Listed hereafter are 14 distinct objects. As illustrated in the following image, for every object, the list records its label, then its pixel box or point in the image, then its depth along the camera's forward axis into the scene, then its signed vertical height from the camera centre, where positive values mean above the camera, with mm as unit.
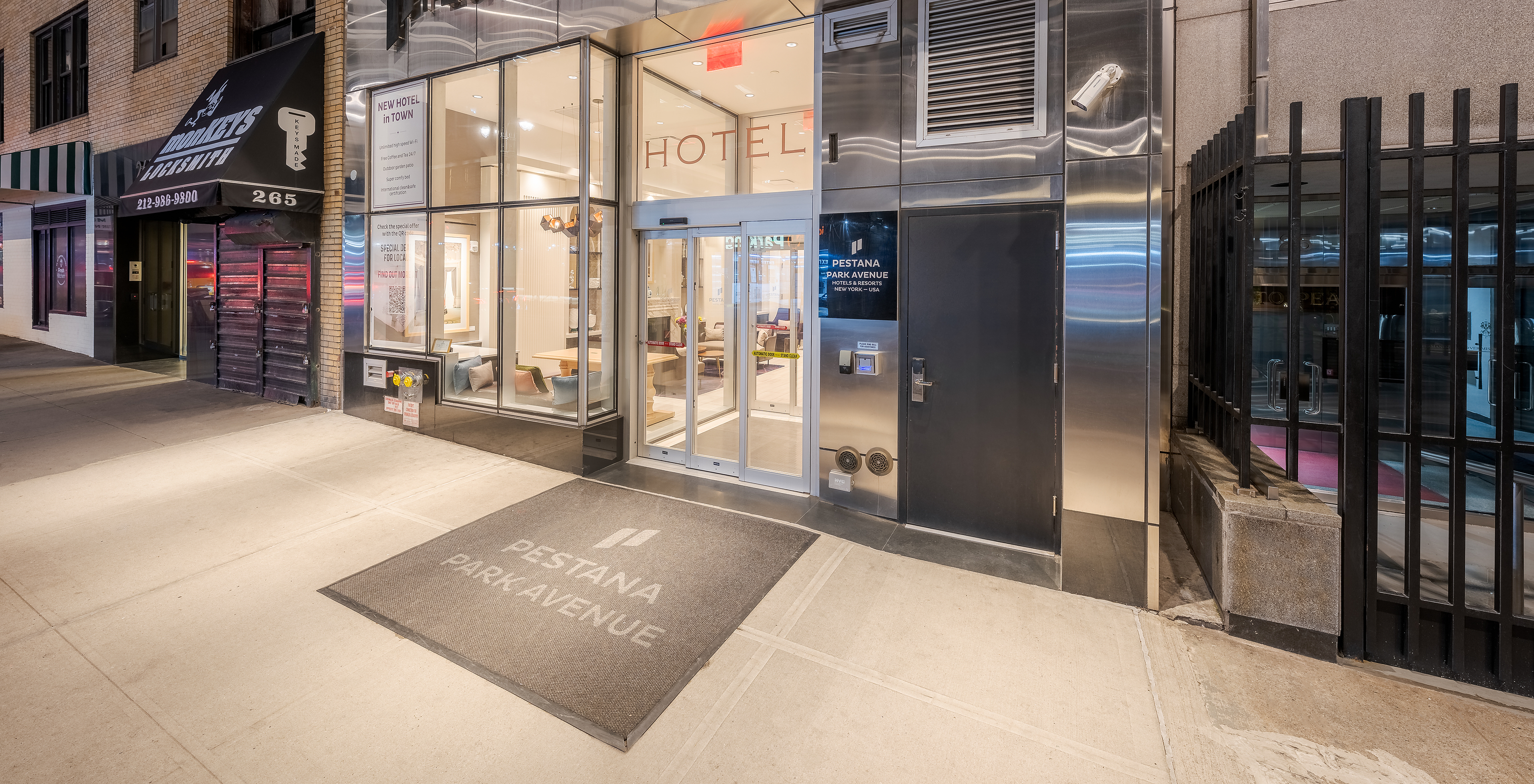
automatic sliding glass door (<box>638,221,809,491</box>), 5762 +275
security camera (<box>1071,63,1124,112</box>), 3754 +1829
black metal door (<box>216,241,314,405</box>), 8742 +762
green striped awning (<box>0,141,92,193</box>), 11547 +3863
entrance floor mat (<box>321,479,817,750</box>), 2949 -1380
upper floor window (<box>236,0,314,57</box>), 8852 +5229
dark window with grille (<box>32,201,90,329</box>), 12648 +2388
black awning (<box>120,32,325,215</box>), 7320 +2940
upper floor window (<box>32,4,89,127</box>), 12445 +6442
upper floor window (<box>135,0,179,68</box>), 10445 +5984
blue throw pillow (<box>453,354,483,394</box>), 7281 -26
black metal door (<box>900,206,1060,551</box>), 4359 +49
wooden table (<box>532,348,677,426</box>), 6398 +97
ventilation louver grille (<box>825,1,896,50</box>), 4789 +2831
